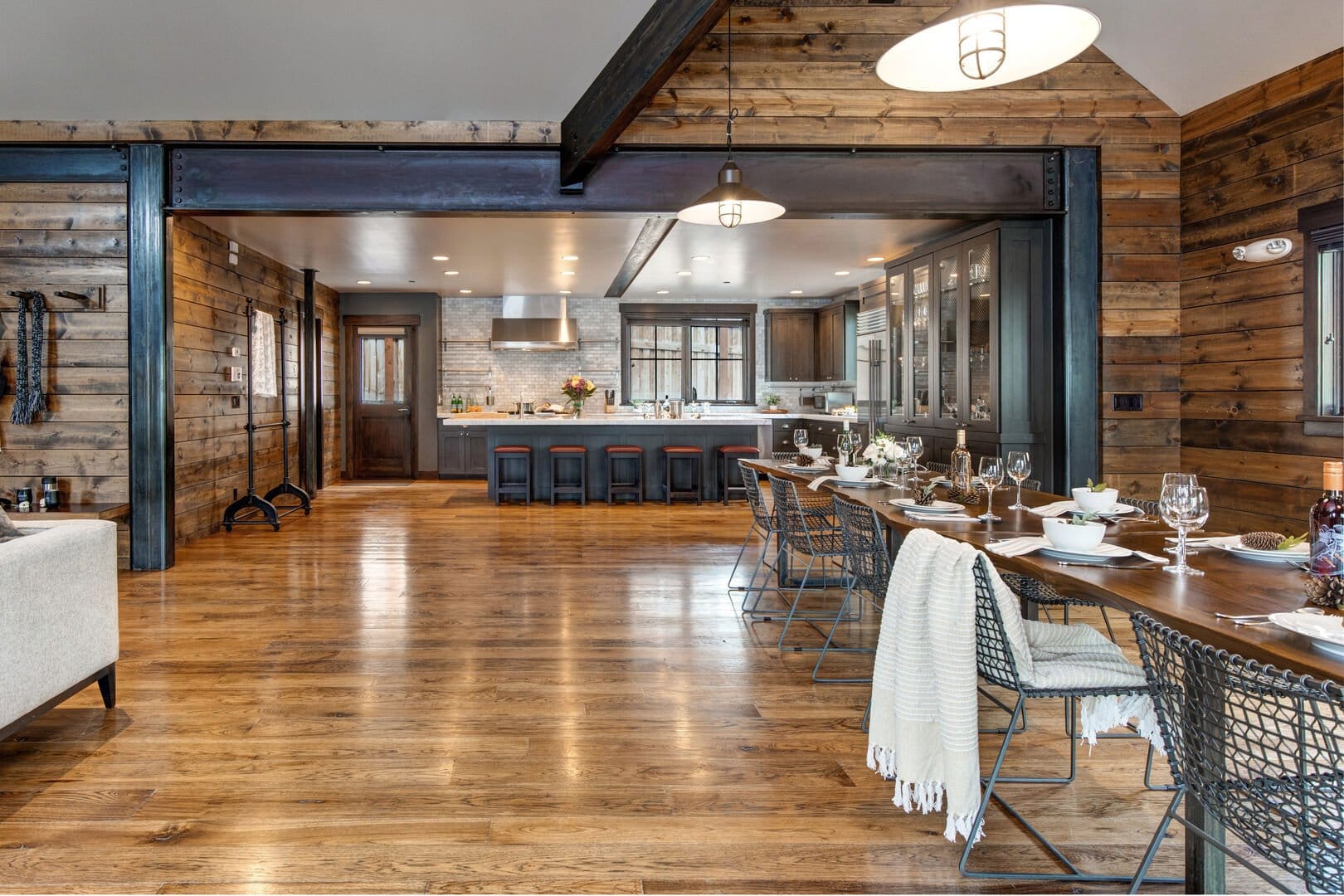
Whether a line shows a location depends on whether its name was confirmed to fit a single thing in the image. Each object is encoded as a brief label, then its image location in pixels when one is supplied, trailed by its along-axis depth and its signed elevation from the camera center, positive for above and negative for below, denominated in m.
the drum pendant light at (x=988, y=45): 2.42 +1.21
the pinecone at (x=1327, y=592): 1.56 -0.31
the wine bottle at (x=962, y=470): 3.27 -0.15
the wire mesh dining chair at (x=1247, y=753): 1.19 -0.53
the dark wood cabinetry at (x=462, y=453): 11.21 -0.24
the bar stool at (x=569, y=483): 8.83 -0.45
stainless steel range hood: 11.39 +1.51
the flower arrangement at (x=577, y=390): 9.78 +0.53
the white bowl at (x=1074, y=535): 2.09 -0.27
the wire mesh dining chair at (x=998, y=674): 1.95 -0.61
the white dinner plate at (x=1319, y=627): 1.30 -0.33
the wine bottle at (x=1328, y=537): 1.71 -0.23
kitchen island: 9.08 -0.03
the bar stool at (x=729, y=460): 8.91 -0.29
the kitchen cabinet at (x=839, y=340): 10.94 +1.25
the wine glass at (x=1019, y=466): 2.81 -0.12
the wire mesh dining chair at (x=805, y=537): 3.82 -0.52
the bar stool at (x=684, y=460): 8.84 -0.35
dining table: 1.36 -0.34
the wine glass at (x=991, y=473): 2.91 -0.15
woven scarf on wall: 5.35 +0.47
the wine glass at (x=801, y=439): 4.92 -0.04
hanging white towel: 7.74 +0.77
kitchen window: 12.01 +1.14
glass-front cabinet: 5.62 +0.67
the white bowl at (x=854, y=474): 3.99 -0.20
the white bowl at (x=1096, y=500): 2.71 -0.23
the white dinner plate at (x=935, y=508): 2.95 -0.28
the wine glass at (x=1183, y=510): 1.92 -0.19
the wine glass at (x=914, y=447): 3.78 -0.07
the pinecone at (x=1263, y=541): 2.14 -0.30
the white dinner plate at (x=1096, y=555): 2.06 -0.31
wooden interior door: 11.35 +0.46
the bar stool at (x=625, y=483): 8.81 -0.42
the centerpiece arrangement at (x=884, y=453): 3.89 -0.10
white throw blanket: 1.95 -0.60
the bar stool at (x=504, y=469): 8.87 -0.40
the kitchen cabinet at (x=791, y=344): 11.89 +1.28
